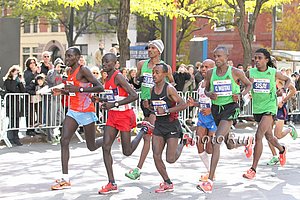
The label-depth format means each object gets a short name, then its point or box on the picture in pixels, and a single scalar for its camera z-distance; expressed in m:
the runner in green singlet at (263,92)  9.34
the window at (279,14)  41.78
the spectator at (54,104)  13.69
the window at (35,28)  56.84
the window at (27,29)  57.30
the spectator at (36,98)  13.47
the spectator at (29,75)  13.47
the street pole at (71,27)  38.72
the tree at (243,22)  23.64
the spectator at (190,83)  16.67
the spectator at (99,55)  20.55
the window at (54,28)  54.87
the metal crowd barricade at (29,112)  13.06
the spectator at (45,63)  14.60
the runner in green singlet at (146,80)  8.78
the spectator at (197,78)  17.33
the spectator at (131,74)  14.90
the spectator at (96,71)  14.38
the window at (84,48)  53.65
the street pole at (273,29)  33.12
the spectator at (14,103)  13.12
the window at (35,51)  56.50
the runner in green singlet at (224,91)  8.38
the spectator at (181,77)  16.61
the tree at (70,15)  40.44
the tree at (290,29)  42.19
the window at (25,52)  57.44
